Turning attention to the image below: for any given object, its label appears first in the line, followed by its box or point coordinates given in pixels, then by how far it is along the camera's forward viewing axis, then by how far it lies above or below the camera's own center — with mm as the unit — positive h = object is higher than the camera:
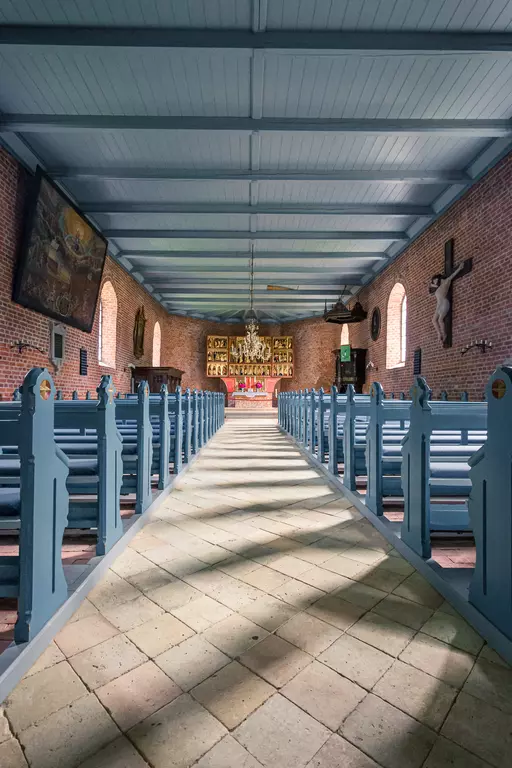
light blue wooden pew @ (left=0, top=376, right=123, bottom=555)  2074 -469
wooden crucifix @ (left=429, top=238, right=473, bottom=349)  7125 +1617
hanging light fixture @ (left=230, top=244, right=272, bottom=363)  14948 +1594
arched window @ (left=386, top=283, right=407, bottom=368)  10477 +1463
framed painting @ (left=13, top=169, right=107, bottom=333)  5816 +2052
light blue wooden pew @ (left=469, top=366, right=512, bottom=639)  1416 -470
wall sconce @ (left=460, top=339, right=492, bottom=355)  5957 +648
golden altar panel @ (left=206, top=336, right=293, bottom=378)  18516 +1125
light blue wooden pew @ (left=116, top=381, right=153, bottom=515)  2697 -447
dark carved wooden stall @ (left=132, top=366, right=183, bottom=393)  11711 +284
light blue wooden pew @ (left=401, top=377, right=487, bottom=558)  1978 -411
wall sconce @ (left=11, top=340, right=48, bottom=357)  5797 +579
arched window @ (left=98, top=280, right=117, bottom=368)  10117 +1506
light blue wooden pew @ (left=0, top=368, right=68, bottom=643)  1371 -453
